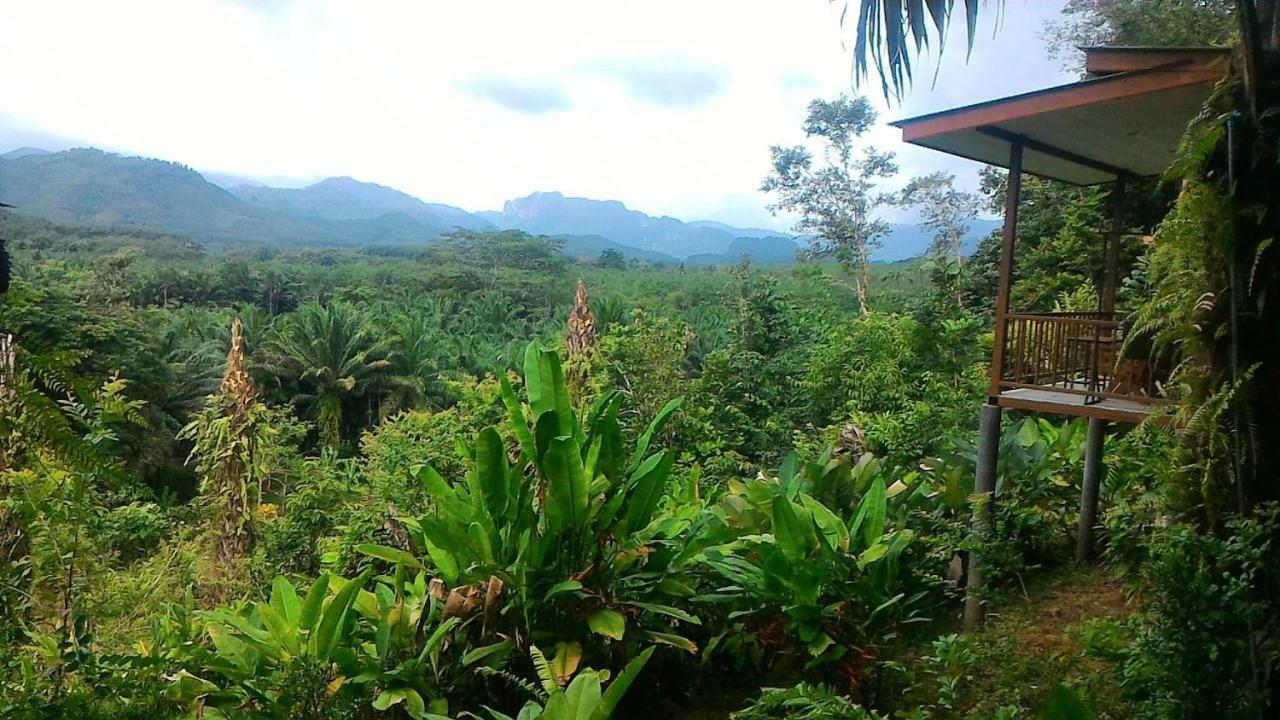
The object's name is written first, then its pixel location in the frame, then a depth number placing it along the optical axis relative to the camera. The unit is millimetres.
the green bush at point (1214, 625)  2053
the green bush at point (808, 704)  2176
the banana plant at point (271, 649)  2791
